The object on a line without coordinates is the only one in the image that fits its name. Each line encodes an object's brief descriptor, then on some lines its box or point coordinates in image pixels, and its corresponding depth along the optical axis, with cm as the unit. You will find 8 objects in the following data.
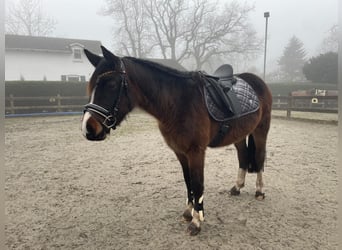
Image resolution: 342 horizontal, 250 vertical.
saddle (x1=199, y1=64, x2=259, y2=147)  269
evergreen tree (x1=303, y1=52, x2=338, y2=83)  2187
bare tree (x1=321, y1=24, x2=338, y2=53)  4302
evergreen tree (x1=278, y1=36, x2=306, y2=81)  5343
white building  2269
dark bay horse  207
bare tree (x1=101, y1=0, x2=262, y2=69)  2934
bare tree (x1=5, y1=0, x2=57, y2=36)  2953
